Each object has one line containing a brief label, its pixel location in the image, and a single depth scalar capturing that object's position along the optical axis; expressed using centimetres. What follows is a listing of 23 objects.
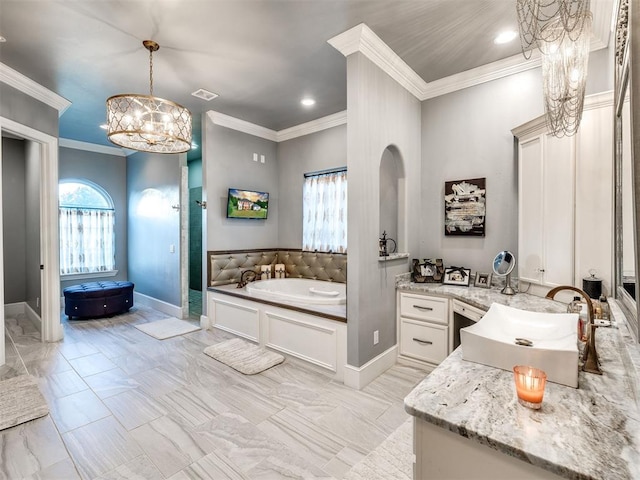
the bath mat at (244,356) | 309
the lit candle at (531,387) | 93
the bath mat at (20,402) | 224
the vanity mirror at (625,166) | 82
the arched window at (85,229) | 558
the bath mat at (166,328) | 407
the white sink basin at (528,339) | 108
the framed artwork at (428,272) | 329
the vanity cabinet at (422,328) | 294
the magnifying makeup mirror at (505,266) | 273
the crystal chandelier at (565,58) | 145
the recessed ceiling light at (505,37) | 251
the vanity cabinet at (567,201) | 214
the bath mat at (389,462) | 175
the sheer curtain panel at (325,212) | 430
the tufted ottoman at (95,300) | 464
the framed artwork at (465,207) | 316
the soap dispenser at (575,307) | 153
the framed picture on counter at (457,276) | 314
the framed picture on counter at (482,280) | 304
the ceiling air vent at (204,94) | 357
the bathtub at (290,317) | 294
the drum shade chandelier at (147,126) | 244
